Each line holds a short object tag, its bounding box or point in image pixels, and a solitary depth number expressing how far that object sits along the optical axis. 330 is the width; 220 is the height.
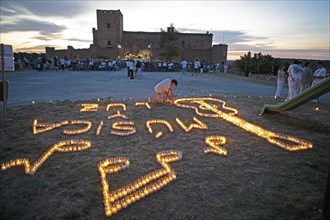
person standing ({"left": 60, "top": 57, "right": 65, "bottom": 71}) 28.87
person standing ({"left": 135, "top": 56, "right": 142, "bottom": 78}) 21.03
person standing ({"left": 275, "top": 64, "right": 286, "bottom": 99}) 11.62
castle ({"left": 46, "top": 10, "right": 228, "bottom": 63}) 53.39
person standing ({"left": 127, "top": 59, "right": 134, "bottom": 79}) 19.58
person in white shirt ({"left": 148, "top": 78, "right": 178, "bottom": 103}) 8.98
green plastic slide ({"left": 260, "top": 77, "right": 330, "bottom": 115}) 6.03
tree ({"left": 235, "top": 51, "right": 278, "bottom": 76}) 32.72
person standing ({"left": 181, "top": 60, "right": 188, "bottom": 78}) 25.32
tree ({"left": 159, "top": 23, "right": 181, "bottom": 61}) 54.03
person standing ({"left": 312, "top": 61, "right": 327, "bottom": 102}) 11.05
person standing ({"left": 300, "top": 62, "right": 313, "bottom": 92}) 10.91
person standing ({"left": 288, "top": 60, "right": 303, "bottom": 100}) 10.16
